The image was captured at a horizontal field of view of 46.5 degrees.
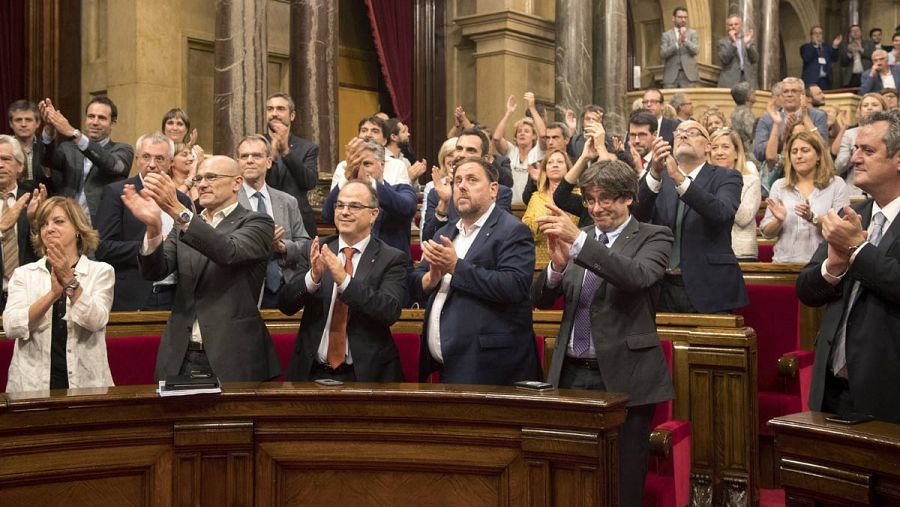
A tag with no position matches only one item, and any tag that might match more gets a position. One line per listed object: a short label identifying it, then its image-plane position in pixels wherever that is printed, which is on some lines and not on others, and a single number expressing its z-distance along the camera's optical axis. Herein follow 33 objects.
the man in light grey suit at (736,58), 11.70
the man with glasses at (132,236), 4.26
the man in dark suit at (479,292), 3.23
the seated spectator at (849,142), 7.14
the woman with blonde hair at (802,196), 4.90
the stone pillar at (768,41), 13.76
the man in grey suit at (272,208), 4.27
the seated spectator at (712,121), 7.48
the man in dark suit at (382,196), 4.05
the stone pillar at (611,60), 11.16
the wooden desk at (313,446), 2.47
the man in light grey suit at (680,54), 11.66
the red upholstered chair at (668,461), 3.23
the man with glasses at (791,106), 6.81
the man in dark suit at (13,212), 4.07
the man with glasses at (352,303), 3.25
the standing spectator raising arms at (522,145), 7.41
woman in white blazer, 3.23
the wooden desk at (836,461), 2.04
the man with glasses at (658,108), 7.87
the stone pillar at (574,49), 10.70
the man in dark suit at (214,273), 3.16
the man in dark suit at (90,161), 5.09
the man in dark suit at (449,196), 4.58
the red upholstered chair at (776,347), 4.30
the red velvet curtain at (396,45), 10.60
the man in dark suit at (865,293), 2.67
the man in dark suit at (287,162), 5.13
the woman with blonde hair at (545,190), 5.02
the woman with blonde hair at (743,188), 4.95
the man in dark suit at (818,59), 14.50
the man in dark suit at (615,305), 3.01
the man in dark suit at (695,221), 4.19
